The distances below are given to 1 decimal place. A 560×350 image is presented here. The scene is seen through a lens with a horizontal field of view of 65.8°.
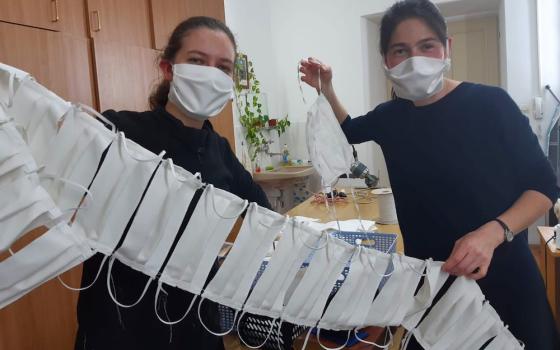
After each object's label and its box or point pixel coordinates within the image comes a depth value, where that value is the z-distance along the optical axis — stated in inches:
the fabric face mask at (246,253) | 32.6
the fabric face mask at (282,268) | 34.0
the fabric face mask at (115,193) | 28.7
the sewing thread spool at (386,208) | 90.8
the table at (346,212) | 87.9
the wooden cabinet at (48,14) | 73.2
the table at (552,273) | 82.6
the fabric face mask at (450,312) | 38.0
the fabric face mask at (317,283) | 35.3
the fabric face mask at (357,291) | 36.7
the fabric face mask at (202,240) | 31.4
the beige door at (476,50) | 178.5
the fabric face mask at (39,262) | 24.2
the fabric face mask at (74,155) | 27.1
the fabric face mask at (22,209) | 23.1
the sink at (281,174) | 162.1
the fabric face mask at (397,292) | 37.9
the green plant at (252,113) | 165.8
